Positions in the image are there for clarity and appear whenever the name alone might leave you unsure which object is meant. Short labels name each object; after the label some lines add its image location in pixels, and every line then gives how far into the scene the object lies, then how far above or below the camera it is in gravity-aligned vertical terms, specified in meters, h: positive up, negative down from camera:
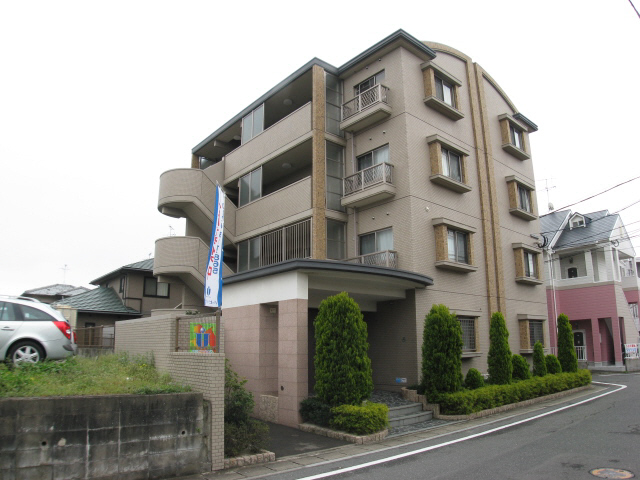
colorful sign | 9.85 -0.26
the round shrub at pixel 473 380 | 14.88 -1.87
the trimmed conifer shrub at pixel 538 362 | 18.39 -1.69
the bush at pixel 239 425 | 9.07 -2.02
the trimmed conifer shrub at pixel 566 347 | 20.20 -1.26
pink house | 28.56 +2.00
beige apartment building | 14.12 +4.15
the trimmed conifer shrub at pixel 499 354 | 15.85 -1.17
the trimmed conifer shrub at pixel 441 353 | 13.59 -0.95
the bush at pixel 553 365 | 19.45 -1.91
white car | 10.04 -0.10
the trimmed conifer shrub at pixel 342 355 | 11.54 -0.82
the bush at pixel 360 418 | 10.84 -2.20
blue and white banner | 9.85 +1.12
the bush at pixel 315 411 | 11.54 -2.17
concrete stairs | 12.45 -2.53
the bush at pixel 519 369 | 17.03 -1.79
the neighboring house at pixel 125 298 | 24.20 +1.49
